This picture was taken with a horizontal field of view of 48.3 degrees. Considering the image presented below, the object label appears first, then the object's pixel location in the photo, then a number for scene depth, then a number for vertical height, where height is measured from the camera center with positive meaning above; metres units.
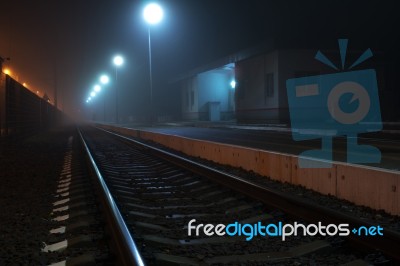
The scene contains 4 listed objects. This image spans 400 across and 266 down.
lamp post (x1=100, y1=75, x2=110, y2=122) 68.40 +6.03
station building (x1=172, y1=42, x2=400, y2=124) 35.53 +3.49
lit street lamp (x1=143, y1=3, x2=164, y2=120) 26.92 +6.33
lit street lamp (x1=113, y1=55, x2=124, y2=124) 46.56 +5.98
